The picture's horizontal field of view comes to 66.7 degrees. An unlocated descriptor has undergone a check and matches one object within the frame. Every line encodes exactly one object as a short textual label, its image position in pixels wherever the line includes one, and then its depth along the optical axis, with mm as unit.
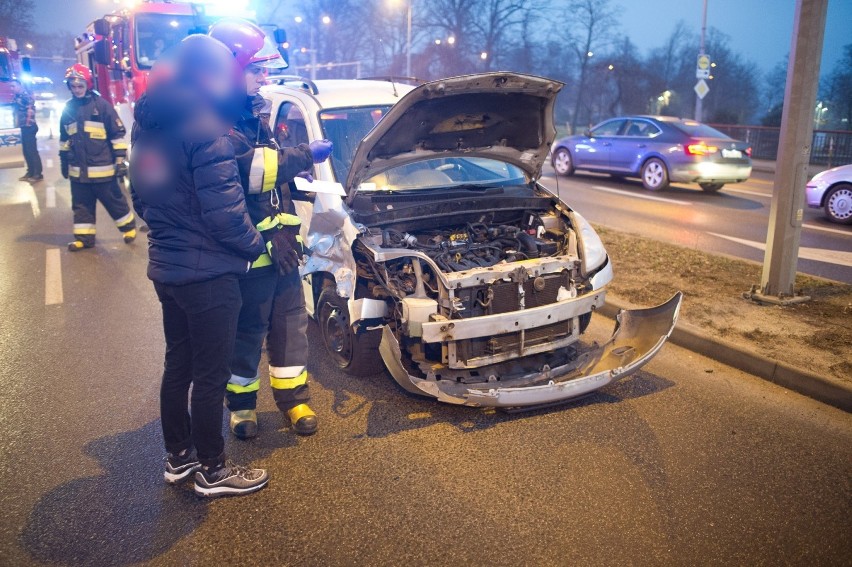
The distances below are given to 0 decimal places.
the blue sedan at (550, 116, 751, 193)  13820
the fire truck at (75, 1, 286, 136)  12539
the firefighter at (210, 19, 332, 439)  3248
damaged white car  4008
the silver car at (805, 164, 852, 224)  10594
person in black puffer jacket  2898
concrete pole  5512
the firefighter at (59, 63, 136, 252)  8383
